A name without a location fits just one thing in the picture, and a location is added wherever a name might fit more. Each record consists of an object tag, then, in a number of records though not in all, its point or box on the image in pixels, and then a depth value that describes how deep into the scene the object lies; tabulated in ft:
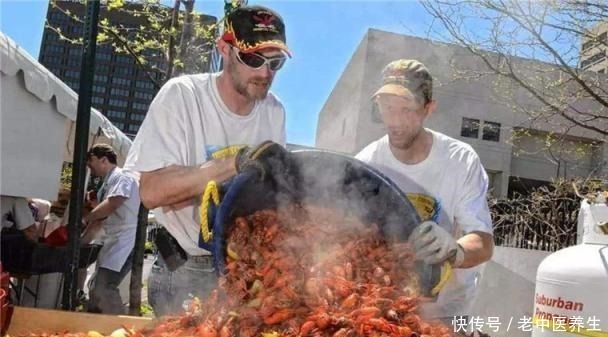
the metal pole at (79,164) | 10.99
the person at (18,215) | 14.90
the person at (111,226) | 16.34
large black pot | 5.79
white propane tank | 7.75
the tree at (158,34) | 16.08
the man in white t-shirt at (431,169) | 7.72
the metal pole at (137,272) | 14.82
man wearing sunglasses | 6.61
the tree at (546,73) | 17.75
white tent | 13.52
